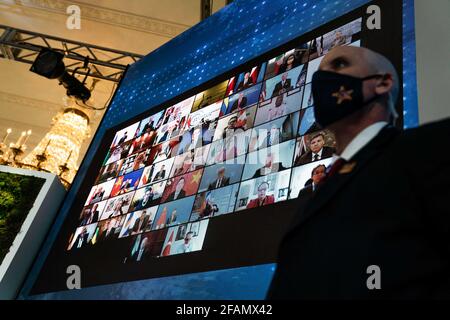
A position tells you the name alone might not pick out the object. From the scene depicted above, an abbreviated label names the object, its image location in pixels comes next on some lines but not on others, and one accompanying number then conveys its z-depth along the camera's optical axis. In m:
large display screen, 2.15
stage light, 6.25
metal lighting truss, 6.66
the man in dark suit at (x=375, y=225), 0.87
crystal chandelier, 6.30
